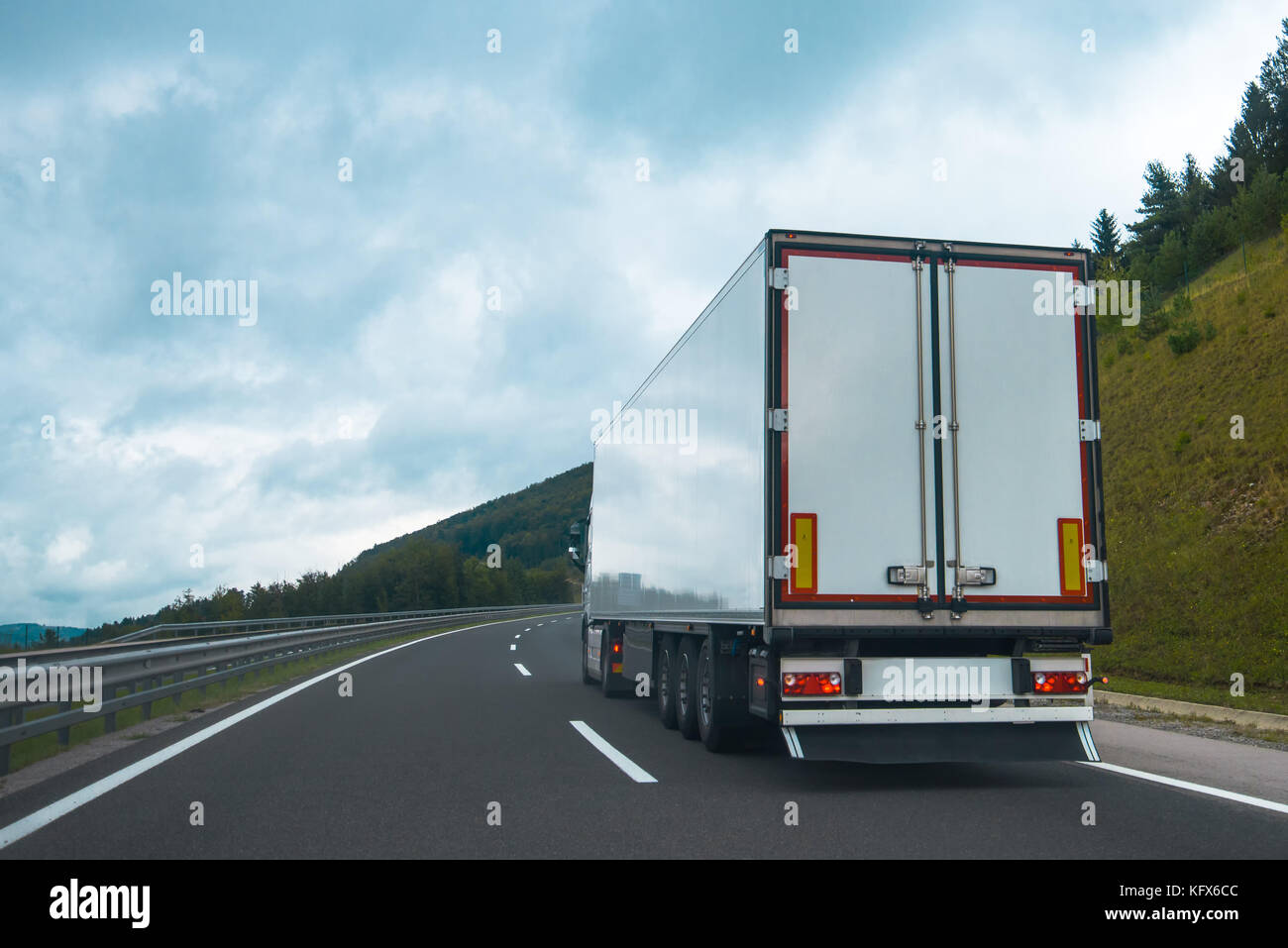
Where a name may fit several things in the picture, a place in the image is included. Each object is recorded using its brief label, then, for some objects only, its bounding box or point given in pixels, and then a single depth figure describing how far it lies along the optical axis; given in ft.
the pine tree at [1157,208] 224.53
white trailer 22.88
